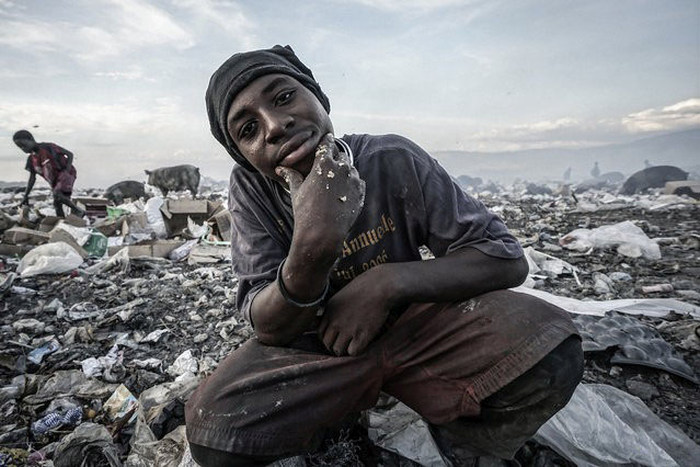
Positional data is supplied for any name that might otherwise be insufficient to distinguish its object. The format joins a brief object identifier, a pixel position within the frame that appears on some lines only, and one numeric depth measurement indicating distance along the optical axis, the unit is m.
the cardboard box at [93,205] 7.38
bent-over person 6.32
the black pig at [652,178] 13.46
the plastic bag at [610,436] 1.17
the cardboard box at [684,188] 8.54
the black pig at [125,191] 11.02
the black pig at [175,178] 12.29
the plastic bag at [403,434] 1.23
